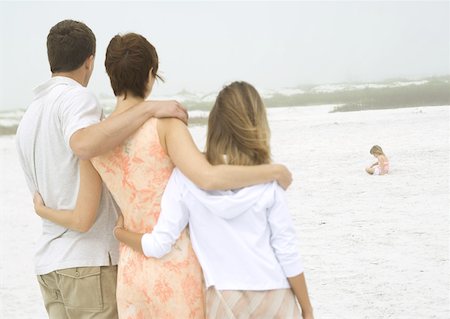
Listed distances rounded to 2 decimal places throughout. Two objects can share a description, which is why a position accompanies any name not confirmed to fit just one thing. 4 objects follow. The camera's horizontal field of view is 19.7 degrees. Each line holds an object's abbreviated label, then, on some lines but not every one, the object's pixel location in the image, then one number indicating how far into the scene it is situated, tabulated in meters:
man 4.57
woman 4.22
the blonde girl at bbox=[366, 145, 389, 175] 22.11
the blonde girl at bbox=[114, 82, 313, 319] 4.24
